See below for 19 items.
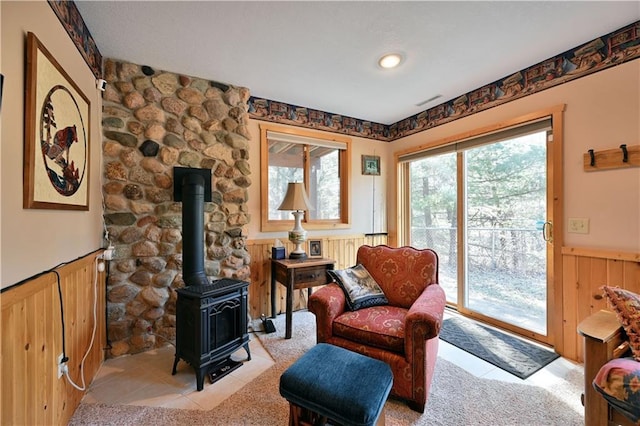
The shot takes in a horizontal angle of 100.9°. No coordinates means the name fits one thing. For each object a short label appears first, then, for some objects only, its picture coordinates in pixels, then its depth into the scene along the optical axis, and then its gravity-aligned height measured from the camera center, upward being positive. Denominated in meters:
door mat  2.04 -1.18
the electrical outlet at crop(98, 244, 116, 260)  2.05 -0.31
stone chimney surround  2.21 +0.28
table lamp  2.82 +0.07
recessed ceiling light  2.14 +1.27
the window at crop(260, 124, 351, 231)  3.08 +0.52
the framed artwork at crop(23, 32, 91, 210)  1.13 +0.40
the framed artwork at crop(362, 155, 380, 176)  3.74 +0.69
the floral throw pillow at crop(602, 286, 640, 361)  1.29 -0.52
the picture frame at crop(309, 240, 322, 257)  3.24 -0.43
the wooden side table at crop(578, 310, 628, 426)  1.29 -0.73
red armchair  1.59 -0.75
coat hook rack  1.85 +0.39
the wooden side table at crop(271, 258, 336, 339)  2.57 -0.62
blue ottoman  1.10 -0.78
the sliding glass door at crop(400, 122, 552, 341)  2.44 -0.12
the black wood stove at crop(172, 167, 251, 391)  1.88 -0.71
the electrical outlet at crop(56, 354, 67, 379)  1.40 -0.80
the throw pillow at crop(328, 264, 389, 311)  2.09 -0.62
